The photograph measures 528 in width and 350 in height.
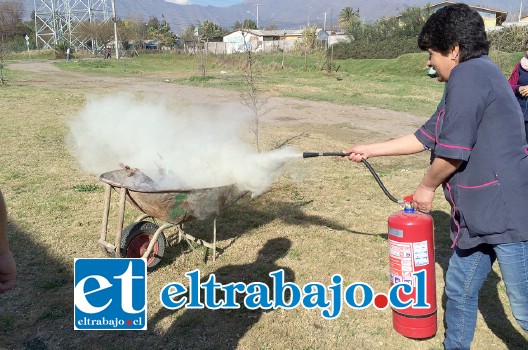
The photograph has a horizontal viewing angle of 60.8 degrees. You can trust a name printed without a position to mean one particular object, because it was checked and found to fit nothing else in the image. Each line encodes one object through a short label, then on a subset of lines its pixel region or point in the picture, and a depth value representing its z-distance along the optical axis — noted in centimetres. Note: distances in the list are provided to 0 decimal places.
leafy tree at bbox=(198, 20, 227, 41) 6254
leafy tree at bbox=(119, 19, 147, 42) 6048
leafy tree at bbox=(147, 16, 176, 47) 6656
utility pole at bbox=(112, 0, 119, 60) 4675
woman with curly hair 221
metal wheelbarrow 360
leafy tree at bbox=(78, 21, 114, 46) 5856
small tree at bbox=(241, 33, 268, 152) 837
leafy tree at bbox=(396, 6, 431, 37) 3903
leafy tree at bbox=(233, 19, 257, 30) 6711
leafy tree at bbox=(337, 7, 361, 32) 6825
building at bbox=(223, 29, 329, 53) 4606
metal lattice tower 6234
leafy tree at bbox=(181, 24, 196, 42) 4694
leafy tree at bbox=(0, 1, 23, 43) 6329
